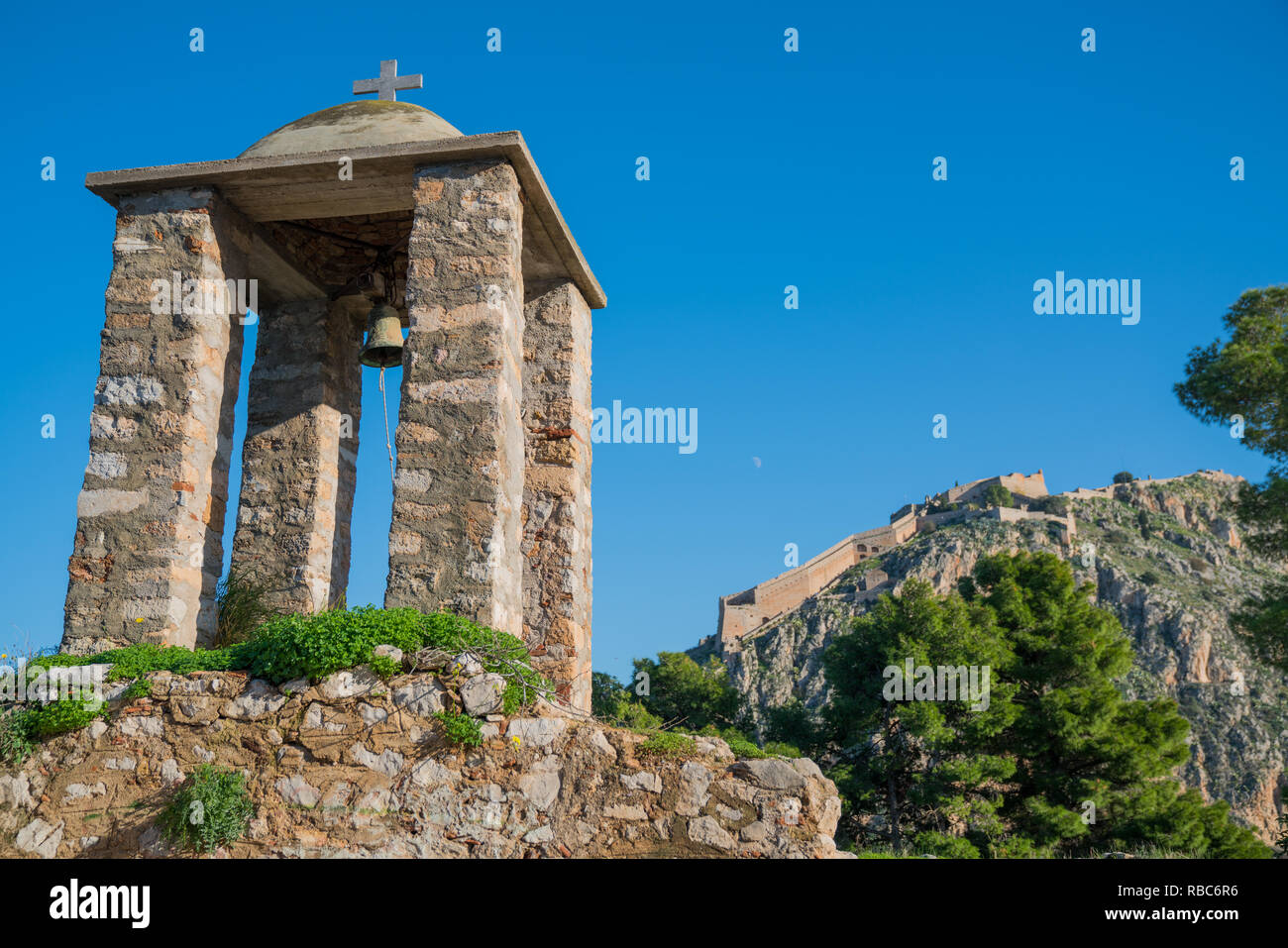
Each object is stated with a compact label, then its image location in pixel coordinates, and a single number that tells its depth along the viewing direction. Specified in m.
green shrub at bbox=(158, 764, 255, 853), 5.38
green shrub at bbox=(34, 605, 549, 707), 5.72
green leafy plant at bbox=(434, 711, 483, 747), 5.47
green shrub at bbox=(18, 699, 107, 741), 5.89
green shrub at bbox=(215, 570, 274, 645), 7.50
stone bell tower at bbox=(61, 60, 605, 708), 6.88
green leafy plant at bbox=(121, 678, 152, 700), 5.89
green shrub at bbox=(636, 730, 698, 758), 5.43
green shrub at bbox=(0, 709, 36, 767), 5.89
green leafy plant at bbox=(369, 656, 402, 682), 5.71
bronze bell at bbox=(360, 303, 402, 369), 8.25
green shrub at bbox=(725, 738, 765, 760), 5.90
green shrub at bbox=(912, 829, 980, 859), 21.33
